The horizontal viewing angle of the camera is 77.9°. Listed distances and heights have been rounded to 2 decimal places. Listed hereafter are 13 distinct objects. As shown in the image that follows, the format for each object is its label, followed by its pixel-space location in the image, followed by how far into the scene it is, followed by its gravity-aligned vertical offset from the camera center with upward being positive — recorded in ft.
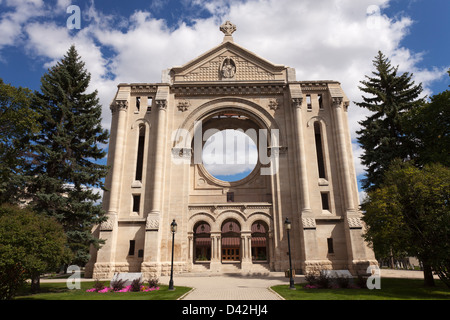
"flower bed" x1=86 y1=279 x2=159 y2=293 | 52.58 -7.45
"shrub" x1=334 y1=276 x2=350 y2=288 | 54.67 -7.14
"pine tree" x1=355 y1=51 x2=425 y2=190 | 74.18 +33.09
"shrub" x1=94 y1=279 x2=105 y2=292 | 52.95 -7.23
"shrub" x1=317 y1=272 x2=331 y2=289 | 53.88 -7.01
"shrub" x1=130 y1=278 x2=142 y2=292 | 52.19 -6.98
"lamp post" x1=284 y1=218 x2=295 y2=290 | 52.84 -7.39
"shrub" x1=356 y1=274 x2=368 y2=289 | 55.26 -7.65
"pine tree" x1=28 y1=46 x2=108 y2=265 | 63.67 +22.01
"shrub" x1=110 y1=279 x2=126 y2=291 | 53.23 -6.94
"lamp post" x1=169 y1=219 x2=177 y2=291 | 52.34 -7.27
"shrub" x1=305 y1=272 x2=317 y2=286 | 55.62 -6.91
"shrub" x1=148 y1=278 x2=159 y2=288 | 55.58 -7.19
